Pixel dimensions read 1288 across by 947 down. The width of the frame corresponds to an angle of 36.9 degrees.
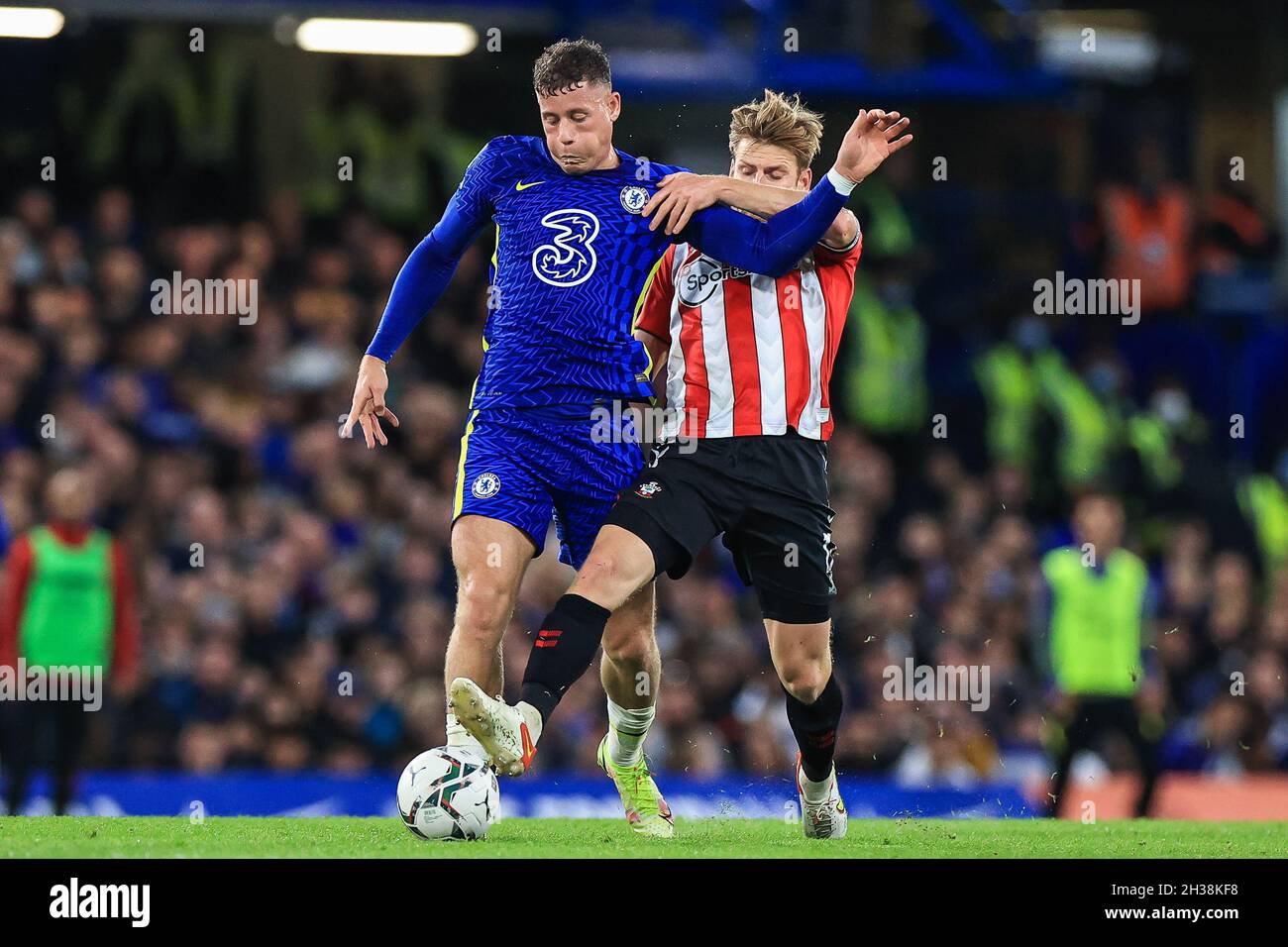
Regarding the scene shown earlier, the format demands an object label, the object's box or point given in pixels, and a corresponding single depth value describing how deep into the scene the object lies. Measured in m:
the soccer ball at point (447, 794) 5.36
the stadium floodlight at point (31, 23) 13.90
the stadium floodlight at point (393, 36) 13.85
